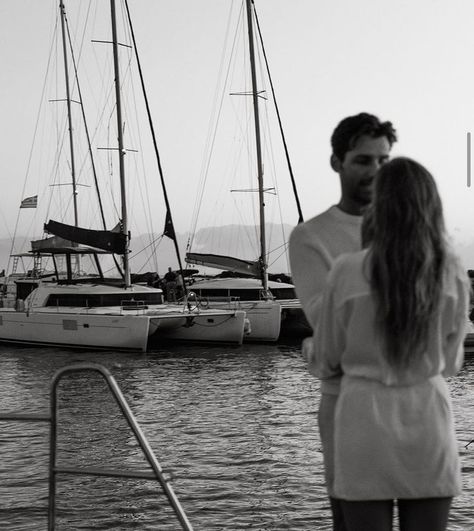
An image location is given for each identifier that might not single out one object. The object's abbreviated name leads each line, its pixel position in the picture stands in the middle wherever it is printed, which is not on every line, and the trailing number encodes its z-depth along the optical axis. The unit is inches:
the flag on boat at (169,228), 1186.6
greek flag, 1661.0
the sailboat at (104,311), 1034.1
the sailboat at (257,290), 1142.3
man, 106.8
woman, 92.0
